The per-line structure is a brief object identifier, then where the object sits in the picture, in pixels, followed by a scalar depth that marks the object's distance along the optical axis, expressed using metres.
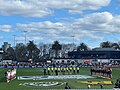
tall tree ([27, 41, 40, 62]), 180.88
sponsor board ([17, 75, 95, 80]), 50.40
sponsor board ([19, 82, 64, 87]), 39.27
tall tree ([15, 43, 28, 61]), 187.54
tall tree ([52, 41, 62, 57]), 181.50
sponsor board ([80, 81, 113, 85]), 40.60
